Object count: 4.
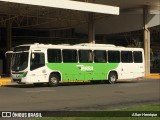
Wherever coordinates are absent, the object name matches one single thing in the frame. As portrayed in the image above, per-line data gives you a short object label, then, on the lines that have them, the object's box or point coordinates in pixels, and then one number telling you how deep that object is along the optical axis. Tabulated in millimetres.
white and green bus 28500
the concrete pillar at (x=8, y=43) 49531
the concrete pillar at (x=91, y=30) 47338
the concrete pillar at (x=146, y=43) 49366
